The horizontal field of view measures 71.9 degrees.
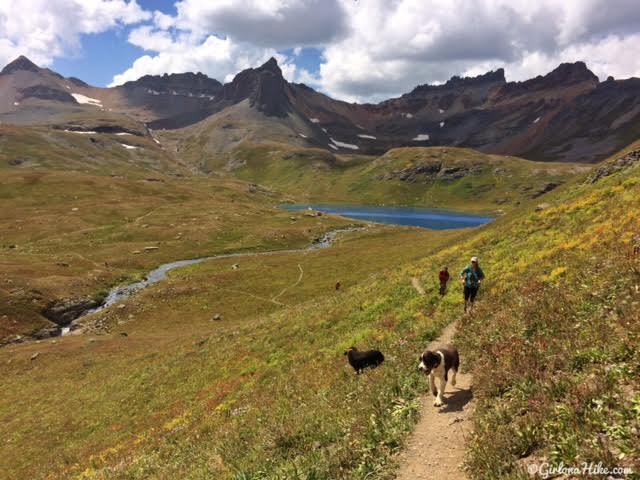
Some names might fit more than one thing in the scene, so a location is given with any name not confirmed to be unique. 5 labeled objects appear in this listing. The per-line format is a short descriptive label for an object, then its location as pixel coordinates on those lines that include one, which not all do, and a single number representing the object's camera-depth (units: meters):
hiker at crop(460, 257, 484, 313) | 19.94
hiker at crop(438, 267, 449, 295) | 24.41
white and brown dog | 12.35
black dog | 17.44
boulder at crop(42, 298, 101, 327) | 65.88
